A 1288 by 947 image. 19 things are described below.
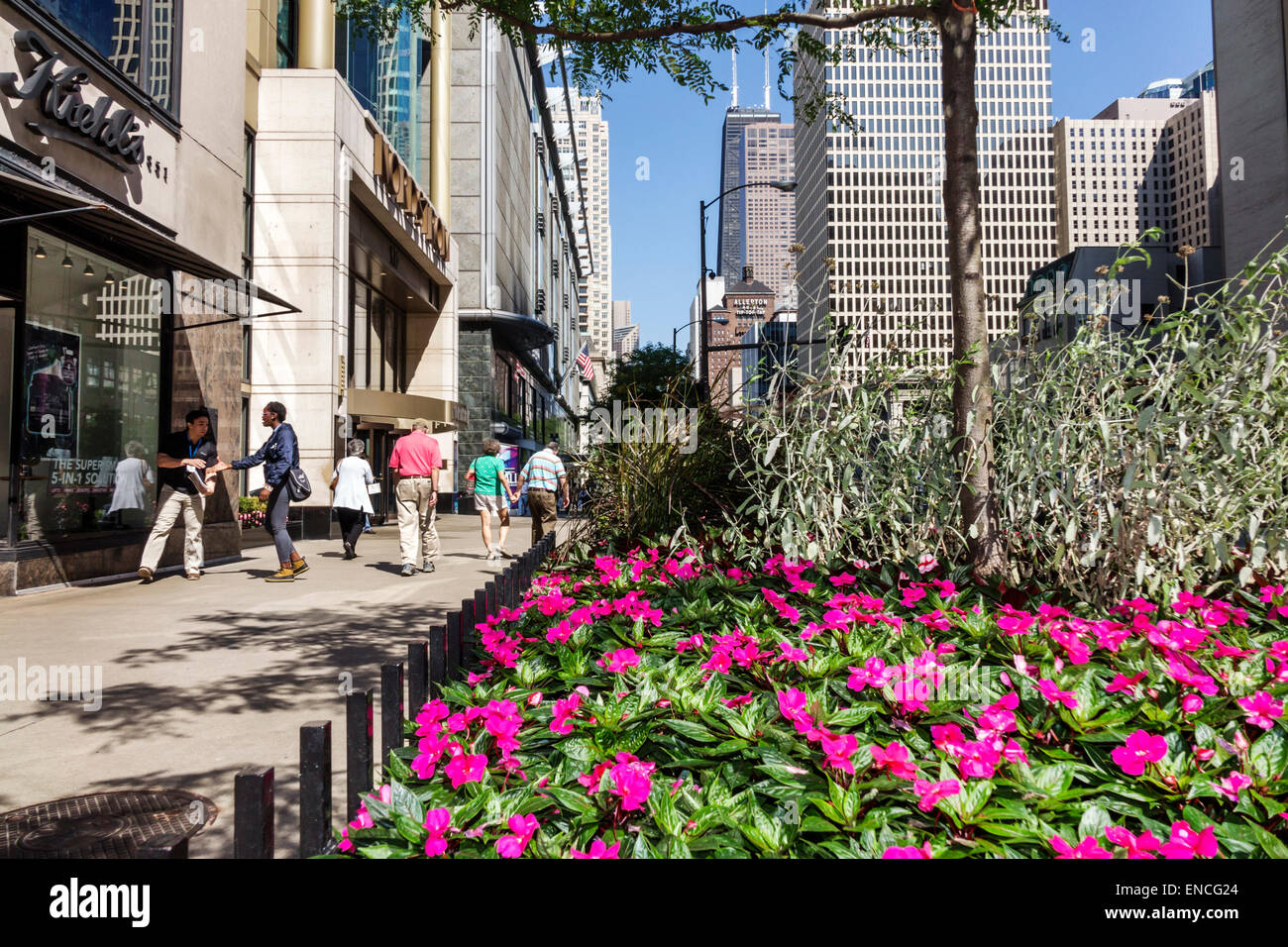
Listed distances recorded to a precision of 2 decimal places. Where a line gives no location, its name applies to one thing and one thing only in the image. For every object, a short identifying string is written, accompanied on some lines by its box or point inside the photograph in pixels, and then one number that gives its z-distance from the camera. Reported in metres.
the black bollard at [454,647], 3.06
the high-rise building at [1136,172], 108.94
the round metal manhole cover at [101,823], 2.87
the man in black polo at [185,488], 9.74
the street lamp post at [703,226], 19.94
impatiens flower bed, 1.76
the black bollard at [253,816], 1.58
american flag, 53.24
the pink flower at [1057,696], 2.29
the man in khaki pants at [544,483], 11.15
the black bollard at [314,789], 1.81
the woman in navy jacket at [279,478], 9.83
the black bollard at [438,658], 2.88
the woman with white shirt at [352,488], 11.94
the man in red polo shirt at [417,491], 11.01
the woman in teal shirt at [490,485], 12.67
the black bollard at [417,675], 2.65
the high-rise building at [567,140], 91.68
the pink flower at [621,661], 2.75
